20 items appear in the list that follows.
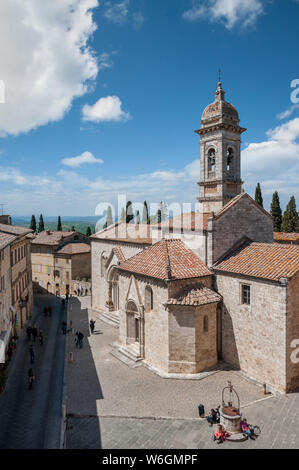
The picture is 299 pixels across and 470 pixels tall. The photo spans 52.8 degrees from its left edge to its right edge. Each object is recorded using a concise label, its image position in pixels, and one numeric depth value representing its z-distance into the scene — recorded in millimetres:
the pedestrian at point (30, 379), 19398
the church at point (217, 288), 17359
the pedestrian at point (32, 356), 23250
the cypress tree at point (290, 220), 59603
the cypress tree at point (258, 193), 64562
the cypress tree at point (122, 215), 61169
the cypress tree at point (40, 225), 82038
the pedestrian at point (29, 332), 28555
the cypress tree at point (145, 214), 65312
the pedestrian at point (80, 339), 24848
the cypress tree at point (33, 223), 81806
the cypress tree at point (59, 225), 80700
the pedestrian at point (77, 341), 25138
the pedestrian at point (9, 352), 22953
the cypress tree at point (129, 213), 64062
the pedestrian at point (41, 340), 27131
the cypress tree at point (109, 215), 62916
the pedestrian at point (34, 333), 27742
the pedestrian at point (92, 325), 28261
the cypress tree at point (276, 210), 63812
